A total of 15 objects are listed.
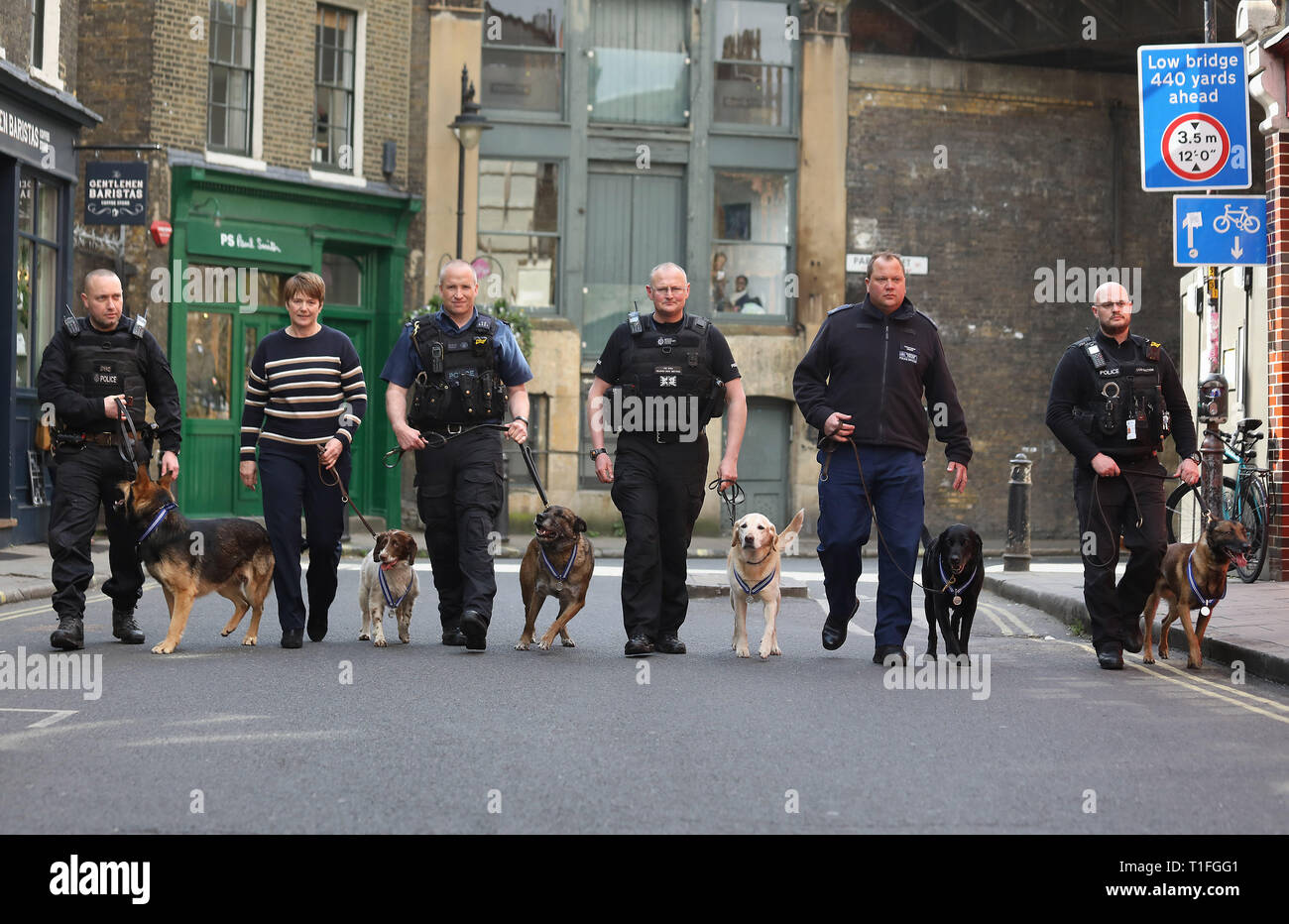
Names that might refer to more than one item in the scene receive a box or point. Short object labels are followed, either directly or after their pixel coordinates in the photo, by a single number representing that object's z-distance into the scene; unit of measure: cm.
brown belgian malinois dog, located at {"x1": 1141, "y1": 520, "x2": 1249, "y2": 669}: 1817
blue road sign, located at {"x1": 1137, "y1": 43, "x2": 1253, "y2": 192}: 2630
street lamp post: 4284
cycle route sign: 2628
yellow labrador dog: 1833
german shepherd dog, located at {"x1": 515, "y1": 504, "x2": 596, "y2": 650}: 1834
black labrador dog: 1783
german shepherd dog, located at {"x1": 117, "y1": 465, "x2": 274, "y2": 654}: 1809
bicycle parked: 2698
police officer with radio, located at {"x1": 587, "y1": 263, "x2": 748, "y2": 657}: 1852
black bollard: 3359
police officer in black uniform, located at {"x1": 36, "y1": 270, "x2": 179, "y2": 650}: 1841
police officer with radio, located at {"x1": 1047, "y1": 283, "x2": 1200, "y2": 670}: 1866
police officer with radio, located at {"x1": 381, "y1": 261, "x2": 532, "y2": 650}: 1883
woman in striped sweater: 1905
